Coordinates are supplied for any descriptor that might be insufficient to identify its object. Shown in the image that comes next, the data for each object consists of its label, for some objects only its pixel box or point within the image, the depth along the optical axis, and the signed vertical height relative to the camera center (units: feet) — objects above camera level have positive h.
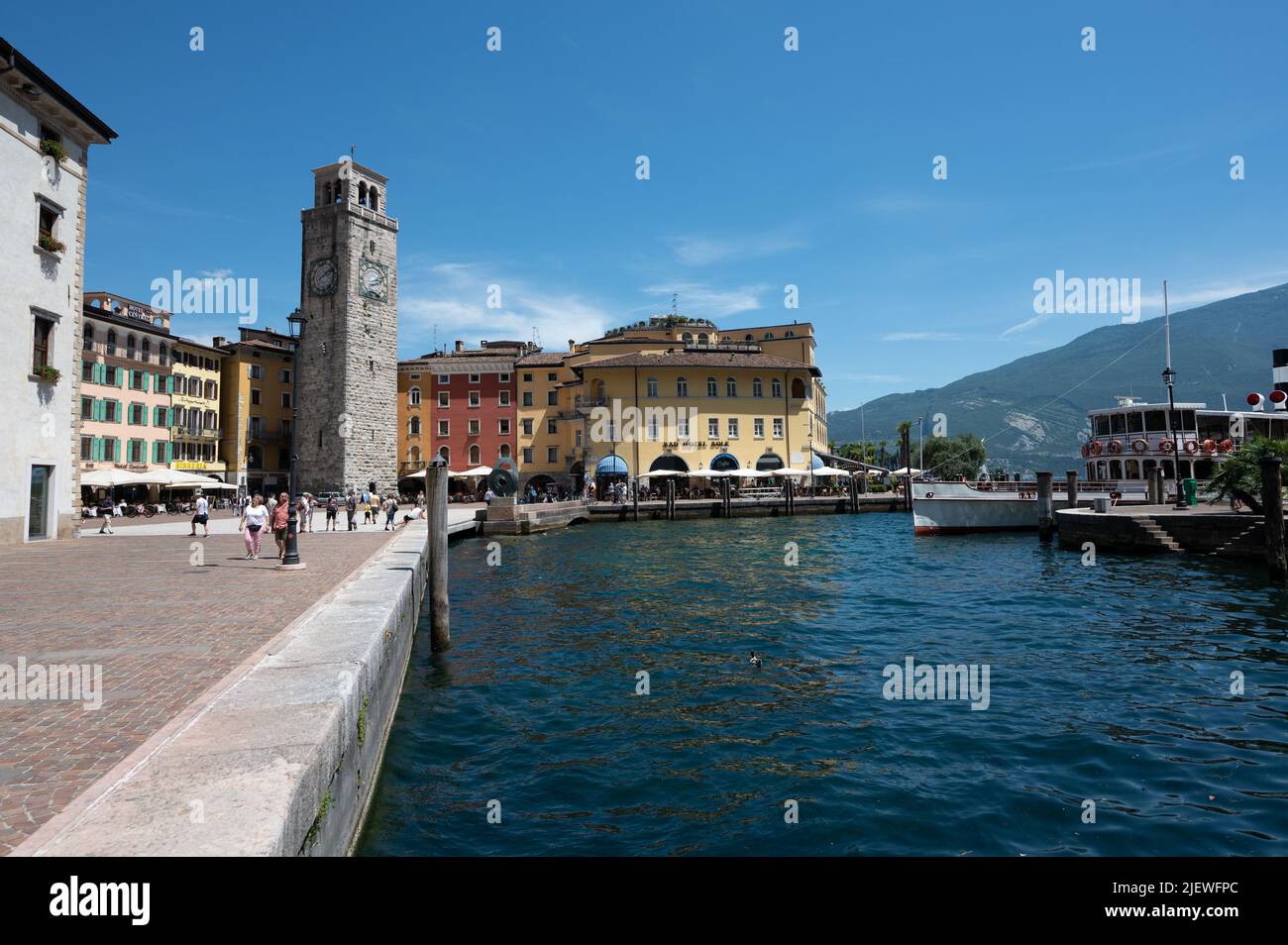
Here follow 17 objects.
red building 200.75 +19.97
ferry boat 110.01 +3.43
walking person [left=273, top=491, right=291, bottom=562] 58.34 -2.80
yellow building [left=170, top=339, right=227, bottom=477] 166.61 +17.46
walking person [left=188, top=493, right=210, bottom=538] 78.79 -3.19
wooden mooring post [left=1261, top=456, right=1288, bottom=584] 58.95 -3.08
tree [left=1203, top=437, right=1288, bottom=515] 75.27 +0.94
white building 65.87 +18.37
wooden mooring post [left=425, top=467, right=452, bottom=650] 41.06 -4.13
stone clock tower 175.42 +35.17
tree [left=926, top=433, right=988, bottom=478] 321.52 +12.76
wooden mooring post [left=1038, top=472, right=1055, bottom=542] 96.27 -3.54
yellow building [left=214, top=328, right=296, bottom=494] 183.01 +18.54
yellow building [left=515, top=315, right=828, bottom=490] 172.65 +16.89
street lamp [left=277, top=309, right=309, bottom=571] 50.39 -4.54
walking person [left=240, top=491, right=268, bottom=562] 56.70 -3.05
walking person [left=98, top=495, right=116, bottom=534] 117.70 -3.72
